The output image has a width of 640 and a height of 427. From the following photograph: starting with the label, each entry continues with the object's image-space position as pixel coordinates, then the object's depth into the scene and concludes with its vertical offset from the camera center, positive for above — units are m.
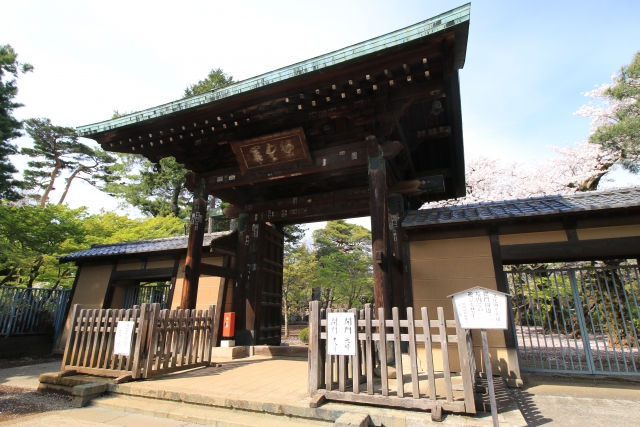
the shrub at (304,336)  13.69 -0.76
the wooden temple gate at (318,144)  5.20 +3.67
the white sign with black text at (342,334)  3.97 -0.19
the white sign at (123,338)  5.07 -0.36
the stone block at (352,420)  3.17 -0.98
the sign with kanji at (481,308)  3.41 +0.13
